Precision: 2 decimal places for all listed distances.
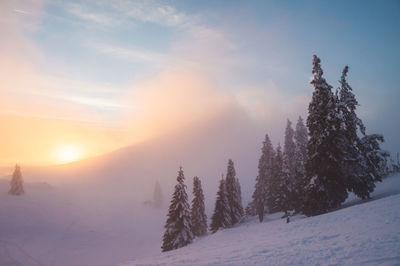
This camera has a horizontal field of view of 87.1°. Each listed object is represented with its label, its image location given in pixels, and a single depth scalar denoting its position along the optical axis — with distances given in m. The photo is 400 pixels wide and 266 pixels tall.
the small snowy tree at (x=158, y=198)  96.70
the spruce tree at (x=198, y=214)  45.91
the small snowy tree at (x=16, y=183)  69.94
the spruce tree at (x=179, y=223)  33.16
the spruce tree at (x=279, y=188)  39.18
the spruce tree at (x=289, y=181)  38.47
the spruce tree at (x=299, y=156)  37.59
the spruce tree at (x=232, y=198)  44.36
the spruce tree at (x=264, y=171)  48.88
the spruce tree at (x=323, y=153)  22.14
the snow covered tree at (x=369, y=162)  21.84
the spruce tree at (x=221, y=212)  41.78
